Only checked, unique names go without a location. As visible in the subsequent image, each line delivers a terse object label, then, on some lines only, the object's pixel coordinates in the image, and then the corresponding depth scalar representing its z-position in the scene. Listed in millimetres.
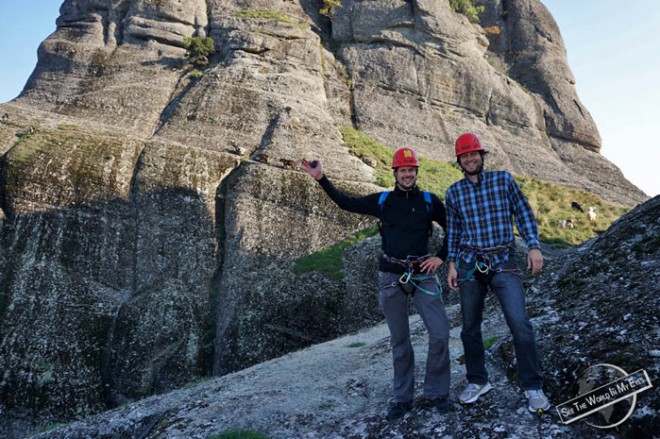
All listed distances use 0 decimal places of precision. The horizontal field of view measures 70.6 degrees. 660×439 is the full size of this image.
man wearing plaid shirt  5766
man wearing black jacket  6266
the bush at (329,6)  39562
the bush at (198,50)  32250
